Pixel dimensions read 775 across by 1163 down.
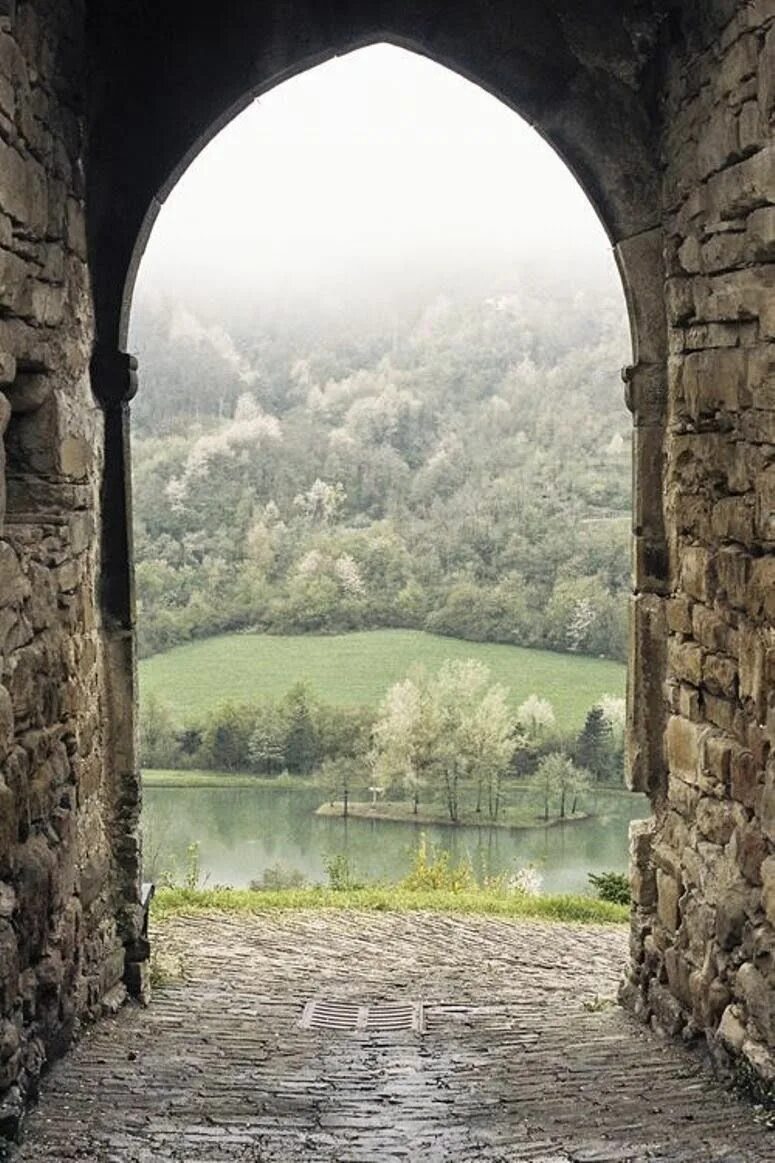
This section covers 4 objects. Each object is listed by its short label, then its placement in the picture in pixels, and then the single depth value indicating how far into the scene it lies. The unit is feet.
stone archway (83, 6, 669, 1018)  19.08
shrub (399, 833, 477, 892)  33.73
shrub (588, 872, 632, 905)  32.07
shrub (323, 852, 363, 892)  33.81
